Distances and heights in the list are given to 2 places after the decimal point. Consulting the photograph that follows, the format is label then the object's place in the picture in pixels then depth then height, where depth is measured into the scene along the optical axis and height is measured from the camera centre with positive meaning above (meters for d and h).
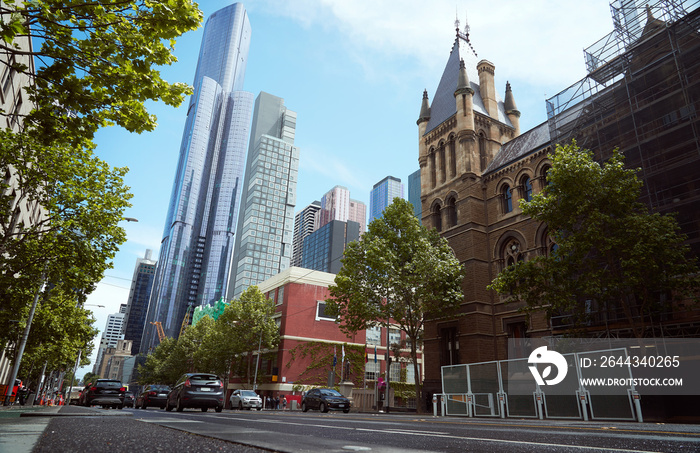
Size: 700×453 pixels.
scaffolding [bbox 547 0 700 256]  21.14 +15.06
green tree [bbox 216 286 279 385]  44.31 +4.49
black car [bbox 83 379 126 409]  23.19 -1.44
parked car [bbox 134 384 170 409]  25.55 -1.59
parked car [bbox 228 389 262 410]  32.09 -2.07
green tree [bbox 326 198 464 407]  28.36 +6.69
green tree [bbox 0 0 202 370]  6.48 +4.67
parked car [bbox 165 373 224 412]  16.12 -0.82
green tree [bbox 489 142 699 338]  17.59 +5.85
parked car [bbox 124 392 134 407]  30.71 -2.38
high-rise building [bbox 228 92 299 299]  150.12 +56.94
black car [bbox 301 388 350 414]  24.86 -1.48
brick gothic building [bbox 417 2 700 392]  21.70 +14.46
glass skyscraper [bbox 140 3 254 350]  179.50 +45.86
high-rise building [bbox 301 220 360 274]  177.62 +55.38
